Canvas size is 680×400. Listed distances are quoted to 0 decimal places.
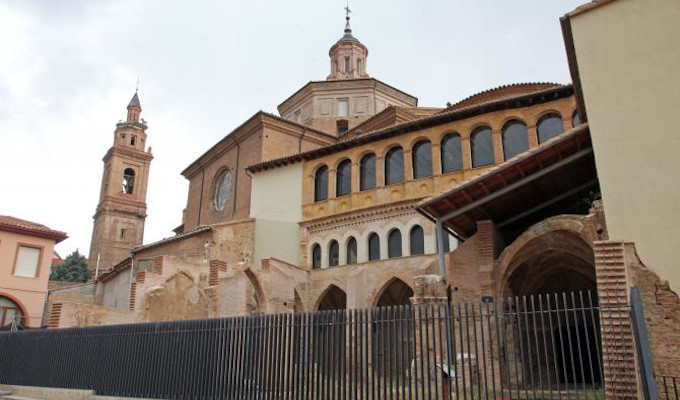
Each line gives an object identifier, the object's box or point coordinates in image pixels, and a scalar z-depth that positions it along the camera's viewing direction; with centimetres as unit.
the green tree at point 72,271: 5272
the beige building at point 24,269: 2594
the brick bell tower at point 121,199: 5353
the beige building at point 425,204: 962
